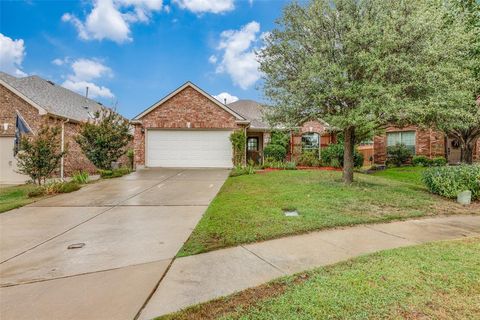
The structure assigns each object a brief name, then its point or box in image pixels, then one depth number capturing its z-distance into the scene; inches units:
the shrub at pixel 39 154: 424.8
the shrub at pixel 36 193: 395.2
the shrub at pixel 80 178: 508.1
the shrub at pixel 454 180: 340.8
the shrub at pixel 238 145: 687.7
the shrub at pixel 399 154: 811.4
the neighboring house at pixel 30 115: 580.7
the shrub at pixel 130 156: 801.8
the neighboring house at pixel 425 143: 789.9
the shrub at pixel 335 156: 718.0
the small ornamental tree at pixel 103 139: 558.3
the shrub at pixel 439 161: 750.8
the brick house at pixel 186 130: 712.4
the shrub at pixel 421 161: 758.8
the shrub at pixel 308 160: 737.6
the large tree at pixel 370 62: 330.0
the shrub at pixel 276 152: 761.0
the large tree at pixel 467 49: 360.8
